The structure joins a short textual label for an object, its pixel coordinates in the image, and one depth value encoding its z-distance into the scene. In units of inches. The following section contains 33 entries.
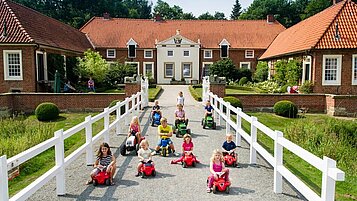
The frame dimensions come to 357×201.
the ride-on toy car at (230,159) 329.7
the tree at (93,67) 1241.4
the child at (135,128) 396.5
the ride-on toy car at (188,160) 329.7
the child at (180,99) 637.9
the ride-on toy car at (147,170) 298.0
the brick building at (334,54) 986.1
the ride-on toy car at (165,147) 370.9
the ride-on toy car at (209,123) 531.5
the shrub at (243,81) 1465.3
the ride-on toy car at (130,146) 375.9
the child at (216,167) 263.9
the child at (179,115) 486.6
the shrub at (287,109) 788.0
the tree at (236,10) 4222.4
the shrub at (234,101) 752.3
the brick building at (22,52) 979.3
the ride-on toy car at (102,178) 274.2
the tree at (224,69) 1504.7
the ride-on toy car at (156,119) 544.1
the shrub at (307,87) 987.5
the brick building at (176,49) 1744.6
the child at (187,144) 328.5
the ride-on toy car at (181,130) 474.9
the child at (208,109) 535.2
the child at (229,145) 329.1
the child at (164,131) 378.3
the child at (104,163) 277.4
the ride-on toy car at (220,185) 260.0
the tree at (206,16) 3578.7
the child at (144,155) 304.2
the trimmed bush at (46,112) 743.1
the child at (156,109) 542.8
